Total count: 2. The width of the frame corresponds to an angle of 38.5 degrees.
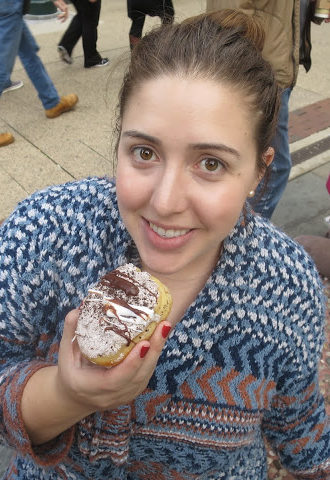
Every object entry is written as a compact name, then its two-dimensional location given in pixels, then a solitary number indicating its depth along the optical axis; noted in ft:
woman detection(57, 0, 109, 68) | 6.80
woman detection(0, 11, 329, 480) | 1.39
